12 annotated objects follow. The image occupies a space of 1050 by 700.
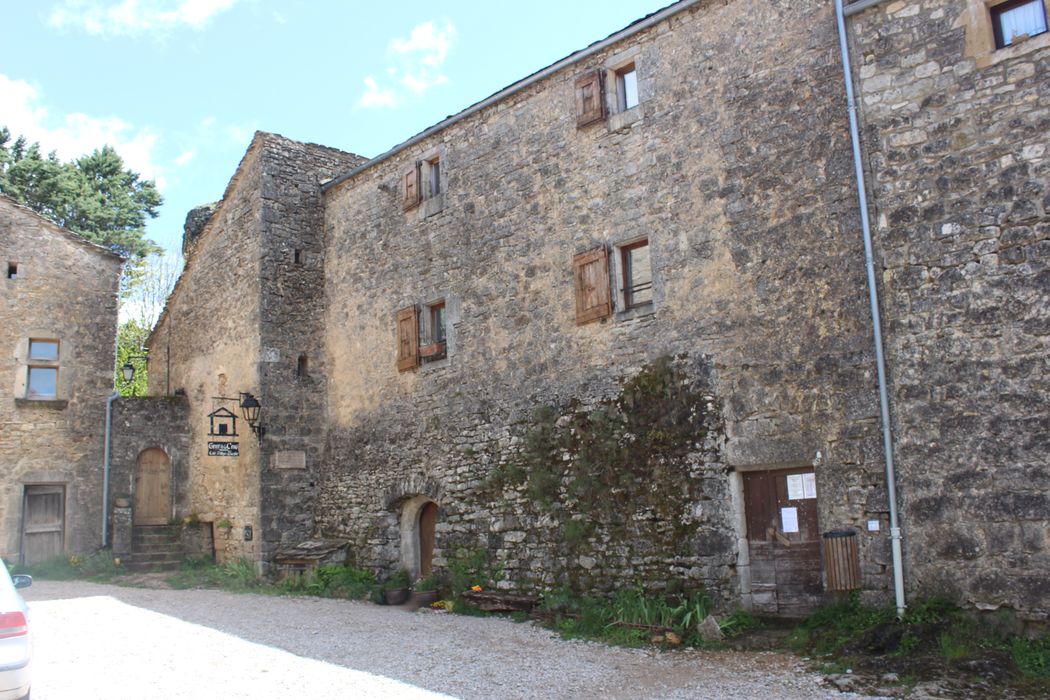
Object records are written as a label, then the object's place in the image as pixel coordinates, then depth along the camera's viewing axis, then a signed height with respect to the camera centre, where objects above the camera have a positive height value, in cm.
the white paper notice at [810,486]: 821 -14
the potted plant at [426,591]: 1130 -134
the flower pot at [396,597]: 1166 -143
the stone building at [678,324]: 731 +167
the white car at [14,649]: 516 -87
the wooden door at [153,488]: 1524 +12
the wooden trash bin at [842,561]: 770 -78
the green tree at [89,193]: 2609 +919
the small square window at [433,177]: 1287 +442
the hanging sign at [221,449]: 1336 +64
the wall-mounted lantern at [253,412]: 1345 +120
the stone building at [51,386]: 1455 +188
